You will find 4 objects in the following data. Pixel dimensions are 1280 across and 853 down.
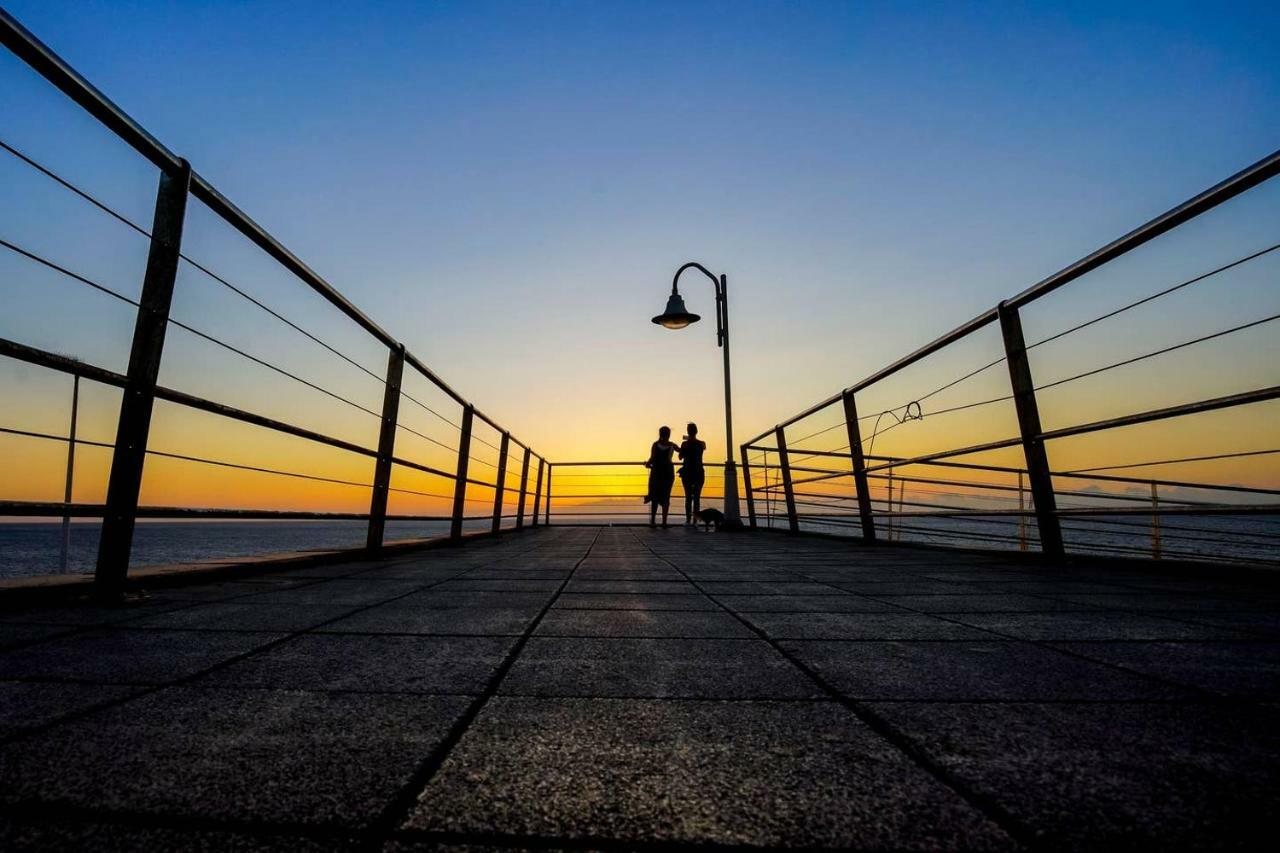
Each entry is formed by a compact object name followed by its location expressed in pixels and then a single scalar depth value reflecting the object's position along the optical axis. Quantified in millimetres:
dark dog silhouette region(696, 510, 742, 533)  9961
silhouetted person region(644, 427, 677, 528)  11625
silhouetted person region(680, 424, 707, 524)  11516
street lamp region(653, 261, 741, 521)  10000
